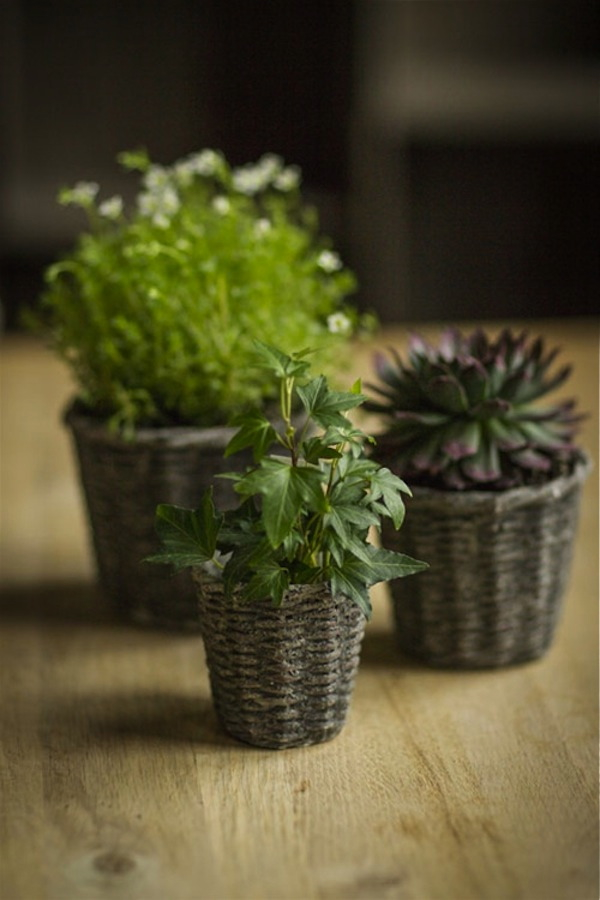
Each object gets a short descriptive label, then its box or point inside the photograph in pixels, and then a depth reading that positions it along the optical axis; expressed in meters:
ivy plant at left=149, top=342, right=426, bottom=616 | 0.85
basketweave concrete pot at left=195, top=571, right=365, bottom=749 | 0.88
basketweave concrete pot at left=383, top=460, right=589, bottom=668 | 0.95
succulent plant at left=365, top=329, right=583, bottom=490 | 0.95
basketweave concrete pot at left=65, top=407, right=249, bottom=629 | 1.00
